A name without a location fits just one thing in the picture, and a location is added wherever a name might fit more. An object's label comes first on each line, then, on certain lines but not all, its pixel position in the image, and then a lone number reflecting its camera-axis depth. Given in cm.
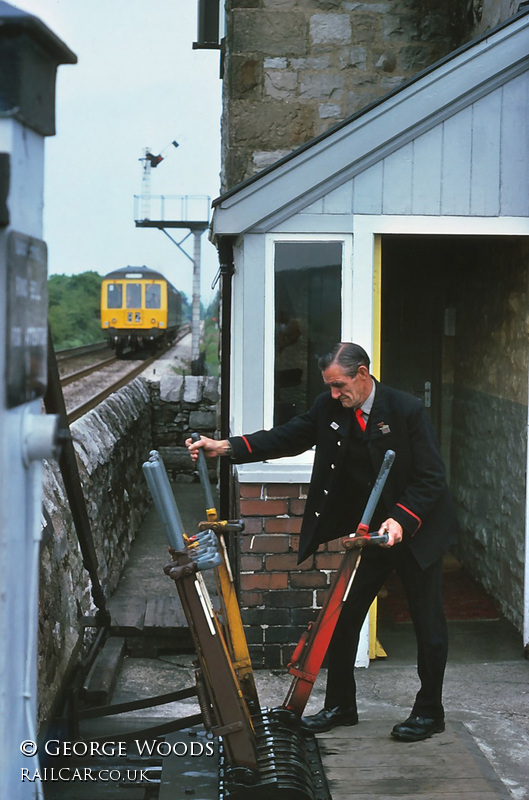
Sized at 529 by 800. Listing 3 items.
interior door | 826
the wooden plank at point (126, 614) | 600
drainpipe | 580
